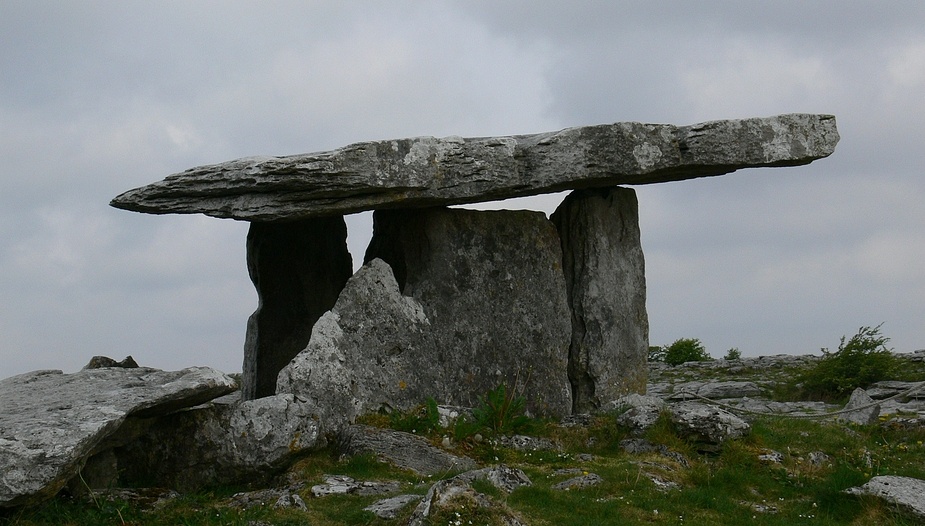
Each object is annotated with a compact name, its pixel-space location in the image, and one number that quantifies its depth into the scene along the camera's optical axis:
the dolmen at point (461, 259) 13.70
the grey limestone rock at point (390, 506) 9.52
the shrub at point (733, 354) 26.51
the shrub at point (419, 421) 12.88
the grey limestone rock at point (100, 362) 16.33
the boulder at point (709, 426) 12.37
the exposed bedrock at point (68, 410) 9.55
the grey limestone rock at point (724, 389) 19.80
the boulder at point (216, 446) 11.67
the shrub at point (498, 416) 13.08
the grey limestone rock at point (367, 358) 13.09
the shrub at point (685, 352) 26.62
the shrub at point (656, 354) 27.88
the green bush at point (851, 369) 20.11
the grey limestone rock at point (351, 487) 10.73
